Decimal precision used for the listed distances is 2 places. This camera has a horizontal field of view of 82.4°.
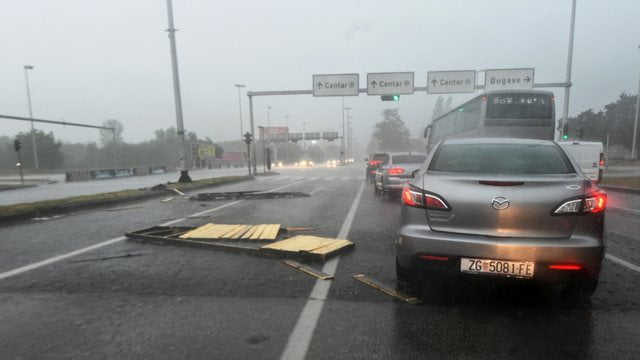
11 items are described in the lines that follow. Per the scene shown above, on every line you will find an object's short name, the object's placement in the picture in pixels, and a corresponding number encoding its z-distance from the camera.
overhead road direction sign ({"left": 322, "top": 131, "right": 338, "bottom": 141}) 80.44
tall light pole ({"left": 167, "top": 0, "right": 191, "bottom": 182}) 17.86
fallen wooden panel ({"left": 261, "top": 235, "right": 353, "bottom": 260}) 5.01
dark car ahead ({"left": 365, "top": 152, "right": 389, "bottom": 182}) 20.12
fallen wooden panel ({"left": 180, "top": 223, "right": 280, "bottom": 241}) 6.26
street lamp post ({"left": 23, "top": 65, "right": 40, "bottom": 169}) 40.56
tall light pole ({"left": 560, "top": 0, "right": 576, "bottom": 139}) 22.44
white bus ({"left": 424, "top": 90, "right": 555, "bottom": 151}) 15.42
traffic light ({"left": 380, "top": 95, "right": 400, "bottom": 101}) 26.84
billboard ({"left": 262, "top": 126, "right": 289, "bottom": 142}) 75.56
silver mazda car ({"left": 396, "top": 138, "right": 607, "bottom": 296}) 3.05
